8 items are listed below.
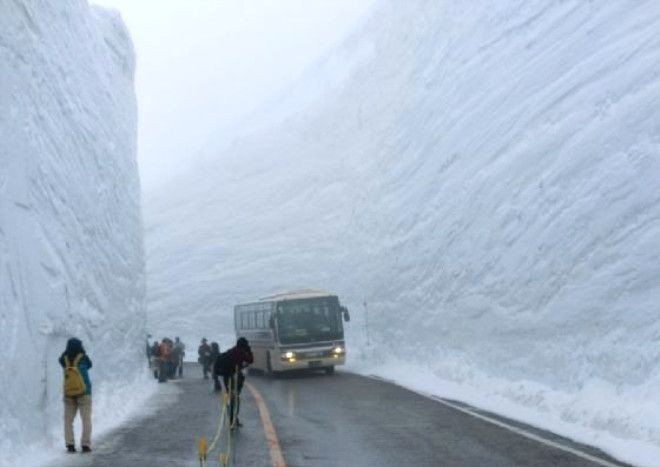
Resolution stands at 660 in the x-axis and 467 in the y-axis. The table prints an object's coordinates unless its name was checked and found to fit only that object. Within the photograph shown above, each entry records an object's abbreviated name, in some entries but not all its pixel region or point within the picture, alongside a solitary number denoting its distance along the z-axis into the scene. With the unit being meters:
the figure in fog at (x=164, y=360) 32.25
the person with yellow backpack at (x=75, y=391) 12.27
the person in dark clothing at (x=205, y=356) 32.41
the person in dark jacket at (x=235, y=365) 14.98
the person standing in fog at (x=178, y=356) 35.06
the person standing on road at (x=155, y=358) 33.89
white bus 29.39
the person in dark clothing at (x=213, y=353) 30.11
